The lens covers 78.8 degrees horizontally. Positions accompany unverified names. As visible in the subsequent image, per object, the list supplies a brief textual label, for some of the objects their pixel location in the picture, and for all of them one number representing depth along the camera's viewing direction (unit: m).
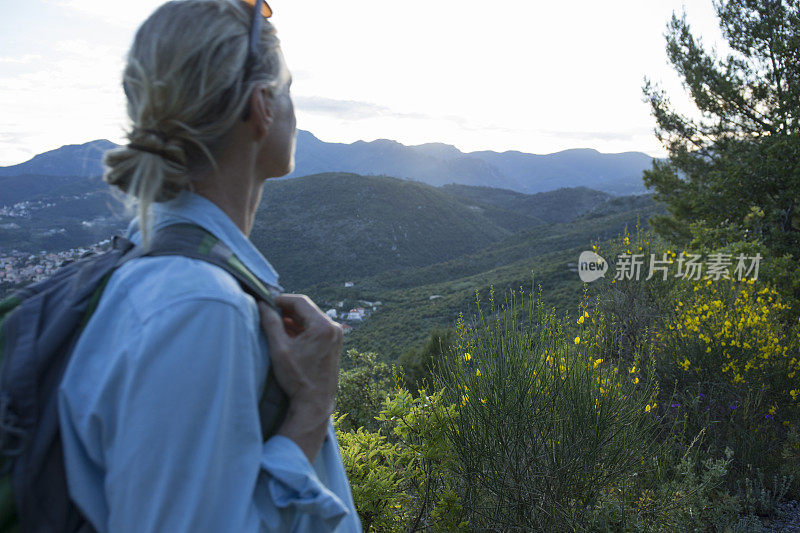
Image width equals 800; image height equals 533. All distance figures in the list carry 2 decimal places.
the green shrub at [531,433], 2.28
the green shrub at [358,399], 4.26
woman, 0.53
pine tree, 8.34
